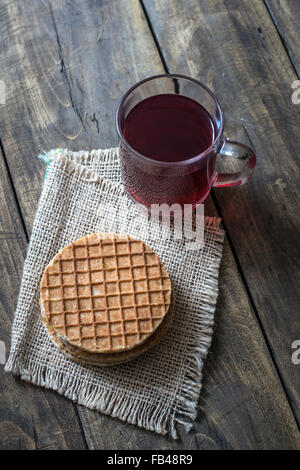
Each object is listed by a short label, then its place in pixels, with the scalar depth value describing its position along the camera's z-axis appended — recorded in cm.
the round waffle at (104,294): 97
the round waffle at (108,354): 98
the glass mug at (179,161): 95
